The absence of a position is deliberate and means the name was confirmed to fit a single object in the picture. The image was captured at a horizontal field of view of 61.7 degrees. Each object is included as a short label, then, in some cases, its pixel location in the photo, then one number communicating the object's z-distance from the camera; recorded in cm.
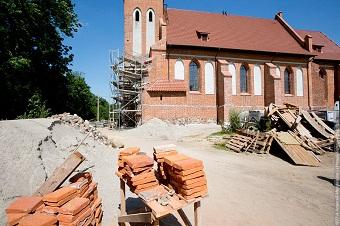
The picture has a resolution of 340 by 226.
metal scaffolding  2656
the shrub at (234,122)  2002
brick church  2581
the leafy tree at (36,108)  1725
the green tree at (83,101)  2701
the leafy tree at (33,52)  1802
